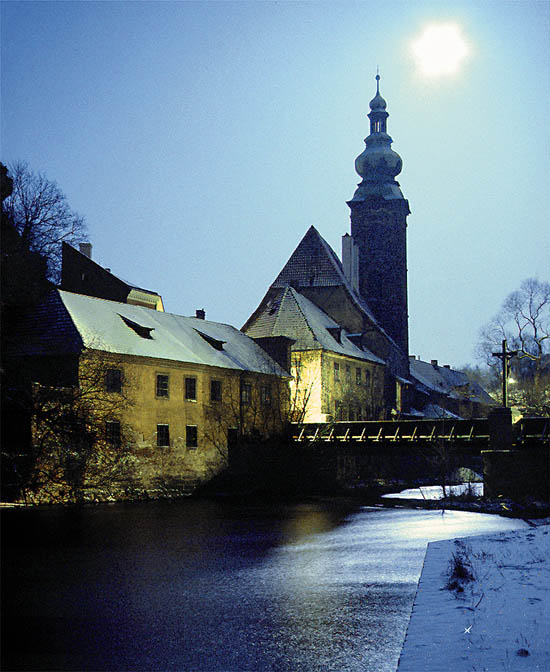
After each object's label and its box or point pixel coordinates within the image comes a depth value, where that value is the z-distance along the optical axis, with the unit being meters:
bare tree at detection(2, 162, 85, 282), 41.81
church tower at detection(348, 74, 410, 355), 66.31
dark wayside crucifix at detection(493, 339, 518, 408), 32.83
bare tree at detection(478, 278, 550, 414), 50.53
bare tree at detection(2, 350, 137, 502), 30.00
